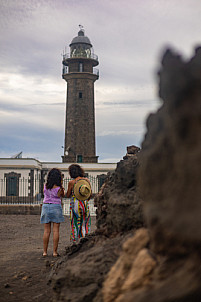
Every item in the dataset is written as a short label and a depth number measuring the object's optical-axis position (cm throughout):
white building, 2506
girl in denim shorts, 608
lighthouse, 3080
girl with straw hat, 568
